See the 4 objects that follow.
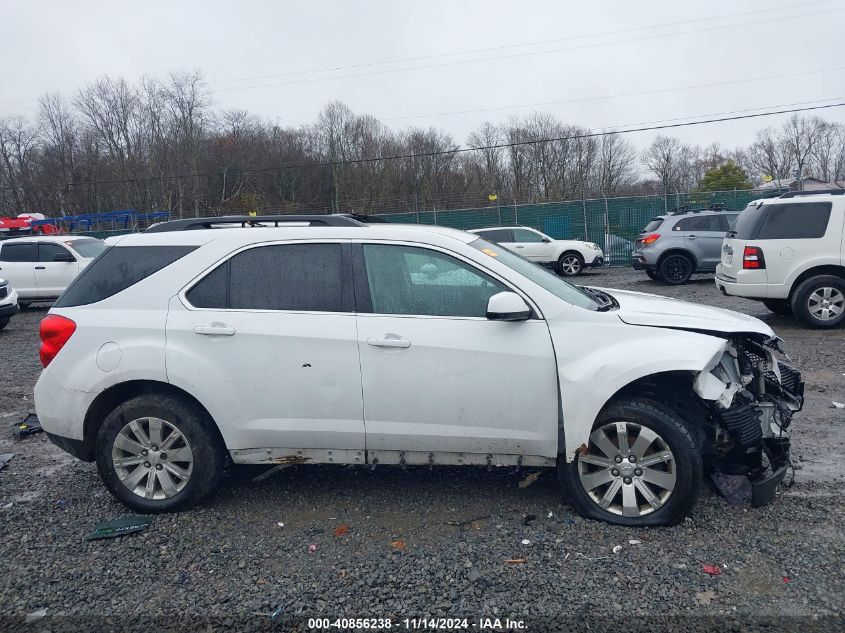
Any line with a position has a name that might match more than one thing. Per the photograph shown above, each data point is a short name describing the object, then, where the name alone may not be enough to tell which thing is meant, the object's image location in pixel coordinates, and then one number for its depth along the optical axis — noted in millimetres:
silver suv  16344
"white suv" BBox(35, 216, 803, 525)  3684
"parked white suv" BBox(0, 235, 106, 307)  15812
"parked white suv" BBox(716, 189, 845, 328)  9312
